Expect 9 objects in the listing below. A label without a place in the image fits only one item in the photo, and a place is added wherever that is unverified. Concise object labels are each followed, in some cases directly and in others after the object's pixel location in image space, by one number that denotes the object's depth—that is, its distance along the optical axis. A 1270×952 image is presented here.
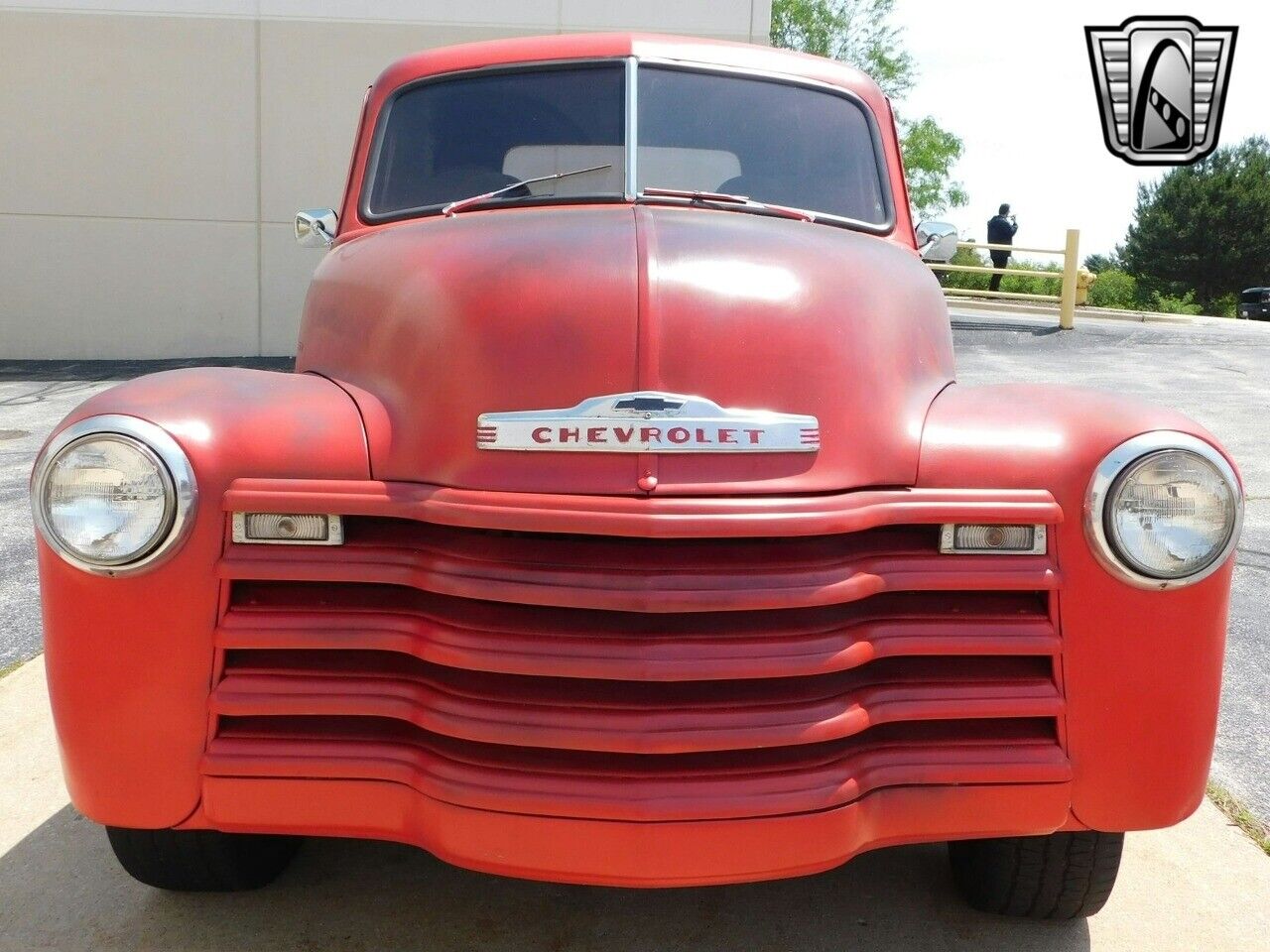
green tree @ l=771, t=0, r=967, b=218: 37.69
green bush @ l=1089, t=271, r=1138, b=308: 37.91
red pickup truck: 1.97
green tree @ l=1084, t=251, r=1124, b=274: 46.70
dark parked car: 29.25
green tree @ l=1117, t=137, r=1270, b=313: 41.03
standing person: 20.86
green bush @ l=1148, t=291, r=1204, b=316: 34.03
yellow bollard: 16.61
